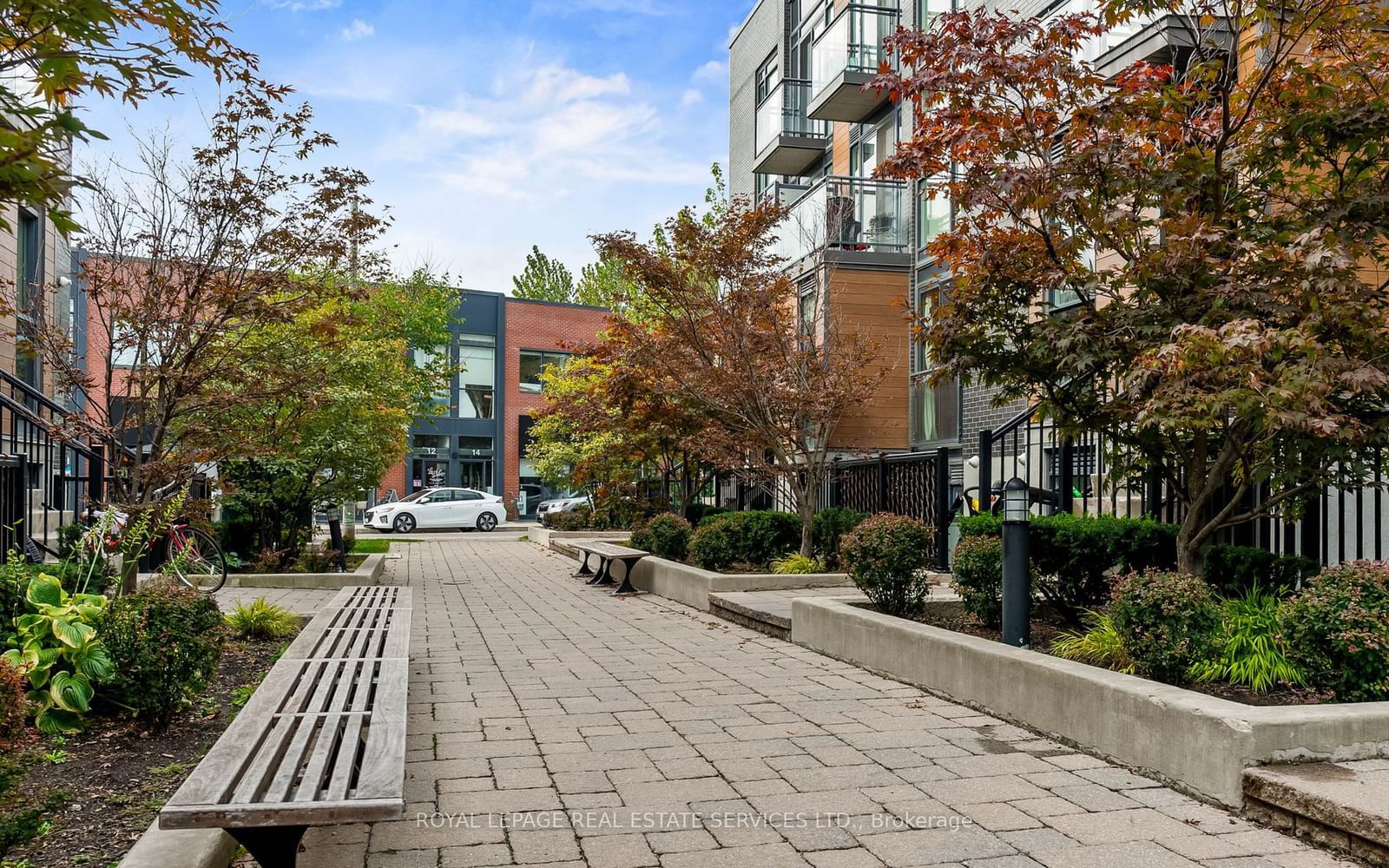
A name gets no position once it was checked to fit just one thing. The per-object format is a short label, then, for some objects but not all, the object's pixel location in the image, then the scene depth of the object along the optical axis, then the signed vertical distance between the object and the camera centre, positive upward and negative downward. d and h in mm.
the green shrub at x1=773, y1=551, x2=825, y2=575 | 13078 -1232
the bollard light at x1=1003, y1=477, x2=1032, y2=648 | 6613 -630
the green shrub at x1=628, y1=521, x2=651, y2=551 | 16859 -1196
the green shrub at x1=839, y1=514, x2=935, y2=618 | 8352 -742
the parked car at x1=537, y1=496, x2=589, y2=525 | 37456 -1604
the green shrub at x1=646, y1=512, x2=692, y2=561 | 15078 -1044
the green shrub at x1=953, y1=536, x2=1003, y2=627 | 7480 -766
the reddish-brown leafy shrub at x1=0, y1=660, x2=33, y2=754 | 3775 -881
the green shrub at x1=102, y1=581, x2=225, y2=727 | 5227 -924
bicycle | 11258 -1143
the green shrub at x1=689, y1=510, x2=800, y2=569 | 13406 -953
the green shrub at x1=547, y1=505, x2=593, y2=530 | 28500 -1568
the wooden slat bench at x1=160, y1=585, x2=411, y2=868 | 3057 -980
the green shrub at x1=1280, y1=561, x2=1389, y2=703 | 4832 -733
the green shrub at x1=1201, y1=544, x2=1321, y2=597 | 6734 -643
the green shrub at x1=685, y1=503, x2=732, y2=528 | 19641 -886
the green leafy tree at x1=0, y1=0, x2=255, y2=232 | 3119 +1316
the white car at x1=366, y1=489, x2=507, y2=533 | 35531 -1724
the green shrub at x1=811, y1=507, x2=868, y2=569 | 13461 -816
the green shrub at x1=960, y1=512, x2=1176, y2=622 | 7621 -615
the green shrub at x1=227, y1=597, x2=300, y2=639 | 8477 -1278
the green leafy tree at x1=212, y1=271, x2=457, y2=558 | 12328 +332
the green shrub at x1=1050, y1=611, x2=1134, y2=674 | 5980 -1035
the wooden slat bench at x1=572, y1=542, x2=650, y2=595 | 14250 -1280
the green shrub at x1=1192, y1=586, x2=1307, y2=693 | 5188 -910
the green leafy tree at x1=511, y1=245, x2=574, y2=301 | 68562 +11384
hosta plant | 5129 -963
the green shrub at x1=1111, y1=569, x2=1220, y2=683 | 5410 -792
